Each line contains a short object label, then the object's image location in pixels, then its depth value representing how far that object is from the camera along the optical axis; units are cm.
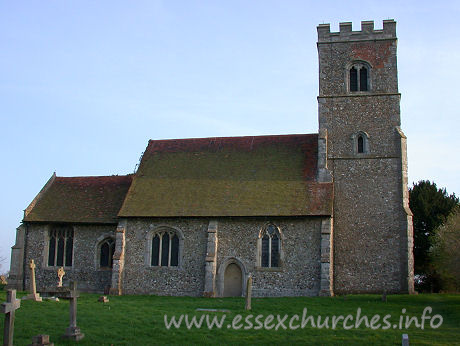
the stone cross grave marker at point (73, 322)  1397
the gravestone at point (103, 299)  2228
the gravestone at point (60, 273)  2624
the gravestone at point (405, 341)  1020
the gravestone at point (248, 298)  1994
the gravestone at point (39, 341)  1217
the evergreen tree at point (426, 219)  3747
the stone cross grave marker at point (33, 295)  2255
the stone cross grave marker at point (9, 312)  1162
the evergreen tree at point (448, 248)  2297
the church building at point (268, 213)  2700
